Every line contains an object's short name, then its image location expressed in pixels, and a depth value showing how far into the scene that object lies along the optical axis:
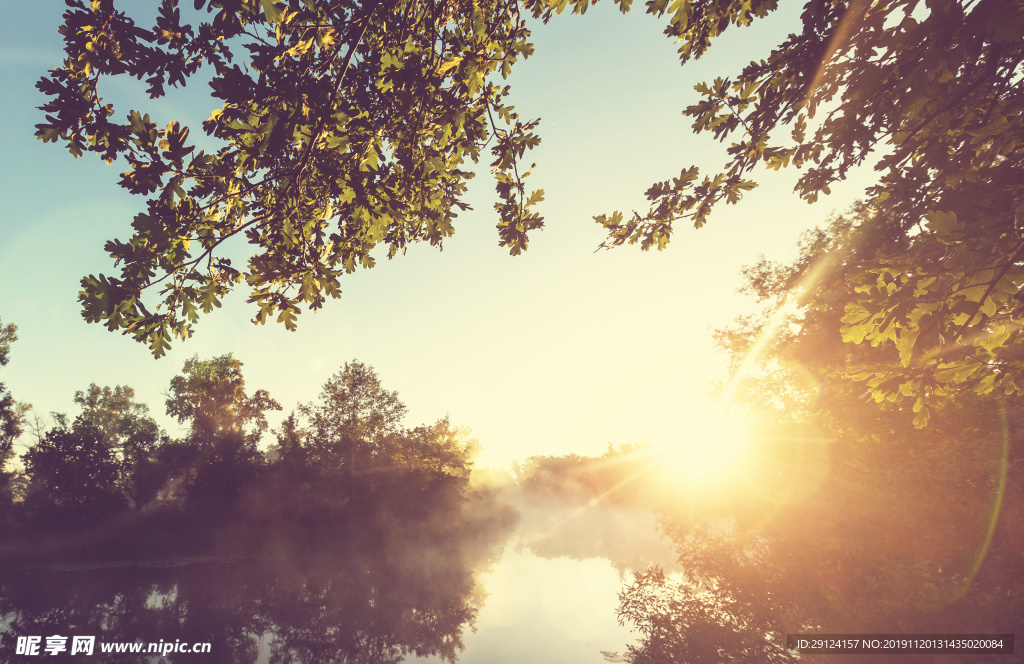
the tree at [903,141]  2.40
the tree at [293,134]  2.50
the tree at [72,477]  19.17
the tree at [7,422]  23.33
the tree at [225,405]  29.03
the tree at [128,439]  22.08
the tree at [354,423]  25.33
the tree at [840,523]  6.65
